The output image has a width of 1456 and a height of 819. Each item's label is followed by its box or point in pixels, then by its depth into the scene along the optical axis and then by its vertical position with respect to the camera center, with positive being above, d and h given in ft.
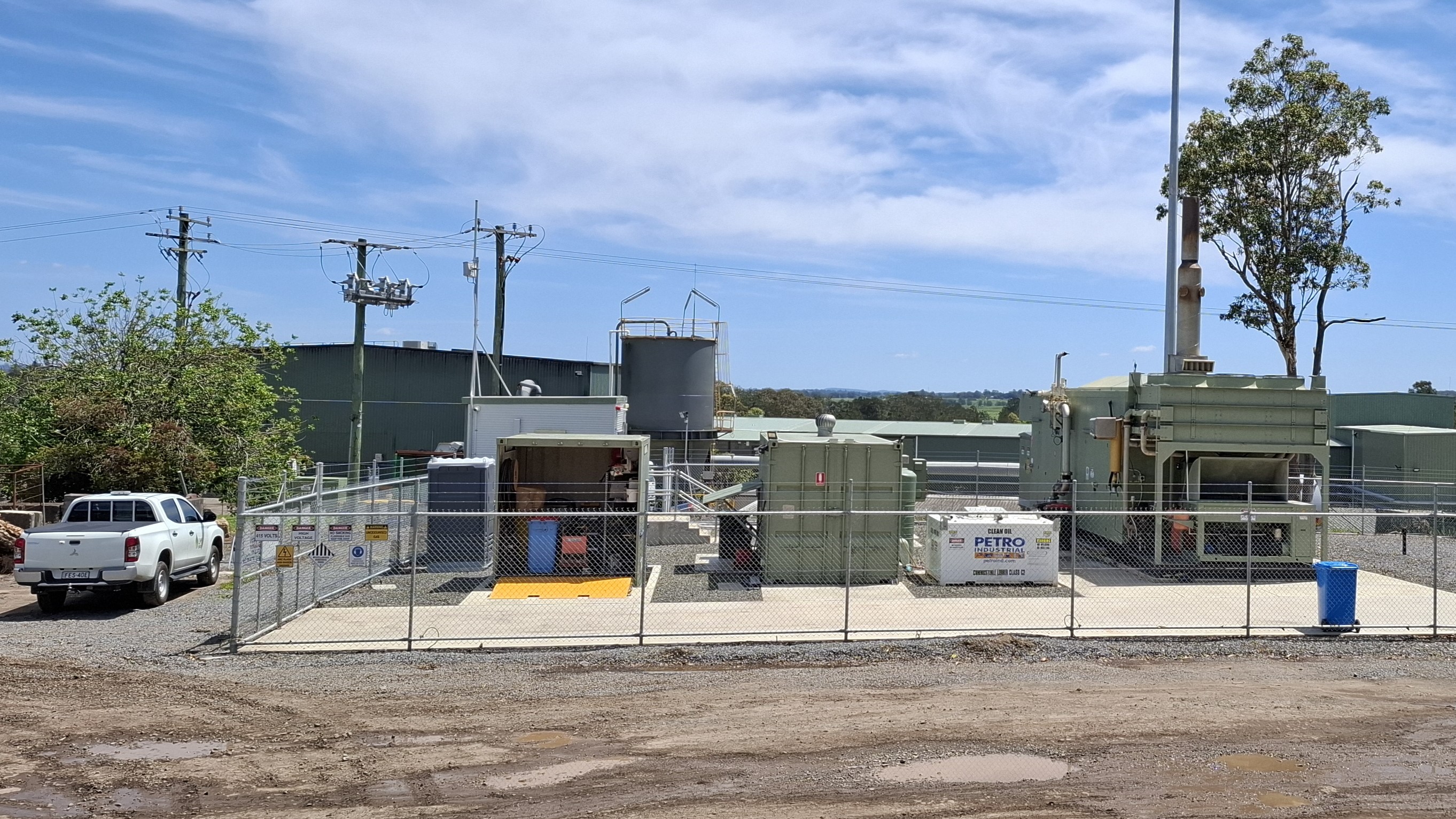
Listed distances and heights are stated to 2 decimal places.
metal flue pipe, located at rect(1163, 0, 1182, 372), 91.04 +16.13
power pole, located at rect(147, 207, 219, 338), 134.63 +21.30
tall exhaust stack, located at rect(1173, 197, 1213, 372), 73.00 +9.90
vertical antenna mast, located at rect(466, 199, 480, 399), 113.09 +15.51
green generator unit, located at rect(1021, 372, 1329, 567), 65.21 -0.82
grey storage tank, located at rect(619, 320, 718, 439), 120.26 +5.72
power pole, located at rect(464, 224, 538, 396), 131.23 +18.01
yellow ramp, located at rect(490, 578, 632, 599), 56.29 -7.77
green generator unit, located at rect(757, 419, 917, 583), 60.75 -3.56
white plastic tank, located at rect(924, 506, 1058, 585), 60.59 -5.67
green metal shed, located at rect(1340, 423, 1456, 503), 115.34 -0.73
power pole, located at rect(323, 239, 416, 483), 117.50 +13.52
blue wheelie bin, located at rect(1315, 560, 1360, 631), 47.60 -6.09
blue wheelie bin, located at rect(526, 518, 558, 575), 60.75 -6.08
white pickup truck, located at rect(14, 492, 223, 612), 50.98 -5.80
